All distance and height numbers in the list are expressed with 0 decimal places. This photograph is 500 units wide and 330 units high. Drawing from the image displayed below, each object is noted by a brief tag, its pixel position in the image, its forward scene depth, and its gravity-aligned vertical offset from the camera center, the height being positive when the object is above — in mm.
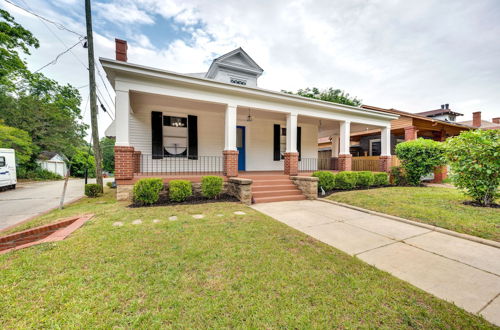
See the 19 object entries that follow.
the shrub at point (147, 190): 5312 -771
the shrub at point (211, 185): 6051 -724
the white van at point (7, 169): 10086 -362
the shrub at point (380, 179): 9039 -735
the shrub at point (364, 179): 8406 -694
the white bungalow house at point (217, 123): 5758 +1846
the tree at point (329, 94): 23092 +8638
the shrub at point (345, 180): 7977 -705
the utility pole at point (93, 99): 7496 +2647
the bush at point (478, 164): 5071 -5
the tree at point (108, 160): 35312 +530
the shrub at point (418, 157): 8797 +306
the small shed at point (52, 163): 20812 -48
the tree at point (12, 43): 9211 +6149
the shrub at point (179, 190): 5691 -817
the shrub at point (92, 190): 7586 -1122
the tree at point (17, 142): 12891 +1540
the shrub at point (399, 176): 9617 -634
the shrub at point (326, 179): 7658 -635
